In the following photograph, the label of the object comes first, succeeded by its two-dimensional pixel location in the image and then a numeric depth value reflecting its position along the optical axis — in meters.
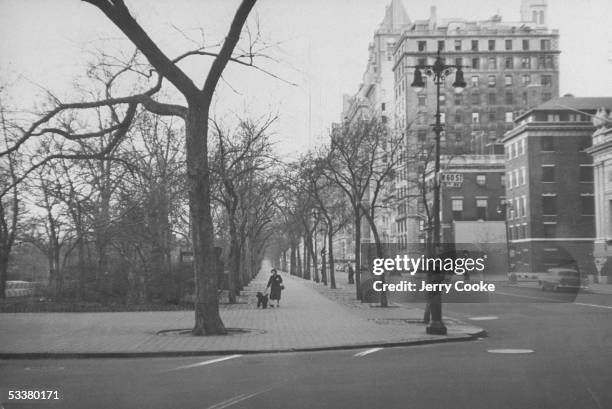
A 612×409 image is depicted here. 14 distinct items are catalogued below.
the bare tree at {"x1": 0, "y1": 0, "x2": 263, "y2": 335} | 18.08
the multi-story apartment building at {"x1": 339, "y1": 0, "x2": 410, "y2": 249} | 129.50
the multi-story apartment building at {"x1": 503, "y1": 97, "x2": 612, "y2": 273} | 70.50
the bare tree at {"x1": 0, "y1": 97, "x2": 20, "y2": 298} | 33.23
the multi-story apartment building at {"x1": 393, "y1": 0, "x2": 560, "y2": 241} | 96.06
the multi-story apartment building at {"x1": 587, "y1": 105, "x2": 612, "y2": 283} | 58.44
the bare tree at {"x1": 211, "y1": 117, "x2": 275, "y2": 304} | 32.00
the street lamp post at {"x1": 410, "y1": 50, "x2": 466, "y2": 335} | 19.09
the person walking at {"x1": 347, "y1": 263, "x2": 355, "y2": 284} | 62.71
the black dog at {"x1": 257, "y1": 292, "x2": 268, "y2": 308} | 30.95
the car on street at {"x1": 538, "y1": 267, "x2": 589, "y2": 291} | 45.19
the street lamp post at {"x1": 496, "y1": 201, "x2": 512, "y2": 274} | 63.83
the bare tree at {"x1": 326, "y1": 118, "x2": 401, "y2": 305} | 35.78
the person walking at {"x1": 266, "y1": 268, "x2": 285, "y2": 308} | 31.47
